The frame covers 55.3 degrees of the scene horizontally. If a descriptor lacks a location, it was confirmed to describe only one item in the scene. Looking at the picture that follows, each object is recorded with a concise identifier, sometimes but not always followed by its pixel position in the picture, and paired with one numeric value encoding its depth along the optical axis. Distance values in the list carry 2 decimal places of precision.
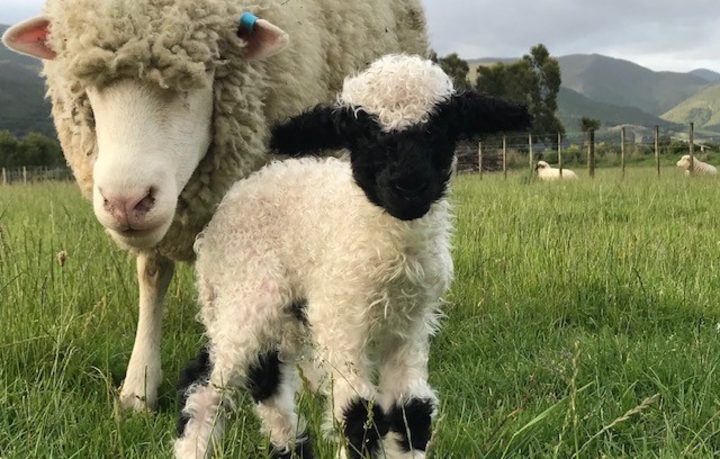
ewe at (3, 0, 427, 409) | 2.05
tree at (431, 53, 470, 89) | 43.81
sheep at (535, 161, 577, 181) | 19.27
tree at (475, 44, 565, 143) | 44.59
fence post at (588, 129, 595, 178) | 18.44
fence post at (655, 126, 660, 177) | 19.55
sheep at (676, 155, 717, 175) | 18.42
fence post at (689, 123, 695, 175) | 18.38
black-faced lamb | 1.77
